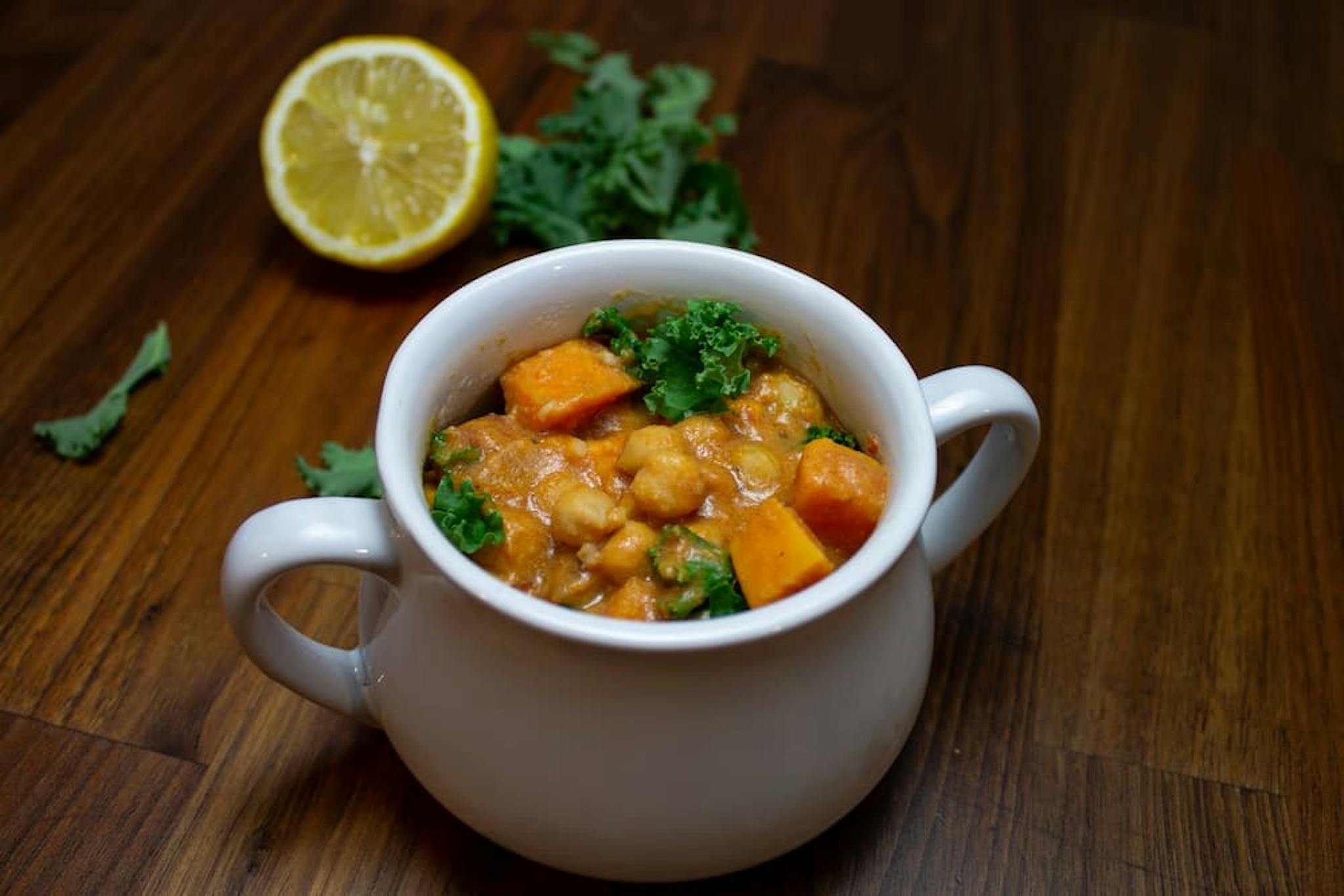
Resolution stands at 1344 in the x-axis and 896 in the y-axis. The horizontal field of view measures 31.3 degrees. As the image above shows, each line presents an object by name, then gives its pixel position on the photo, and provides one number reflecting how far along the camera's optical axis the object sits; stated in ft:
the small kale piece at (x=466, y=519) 1.45
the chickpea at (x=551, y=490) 1.50
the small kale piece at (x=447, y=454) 1.51
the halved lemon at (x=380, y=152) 1.95
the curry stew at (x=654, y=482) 1.44
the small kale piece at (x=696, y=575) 1.43
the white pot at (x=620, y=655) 1.38
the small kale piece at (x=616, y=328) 1.57
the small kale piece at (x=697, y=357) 1.54
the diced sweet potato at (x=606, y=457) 1.53
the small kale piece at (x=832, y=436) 1.54
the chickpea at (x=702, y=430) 1.53
